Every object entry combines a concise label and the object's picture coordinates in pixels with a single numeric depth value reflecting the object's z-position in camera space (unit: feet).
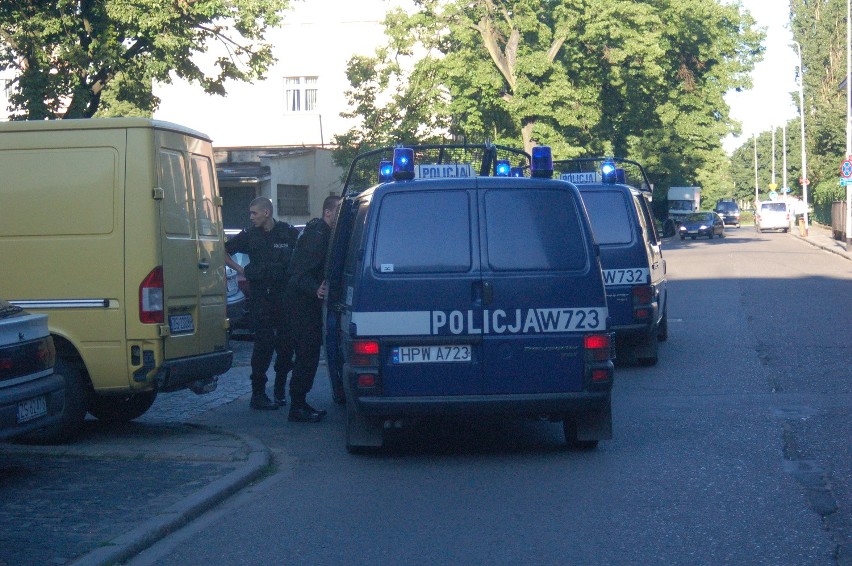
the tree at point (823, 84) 209.46
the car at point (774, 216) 213.66
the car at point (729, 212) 277.64
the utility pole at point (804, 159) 183.41
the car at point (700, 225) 188.14
